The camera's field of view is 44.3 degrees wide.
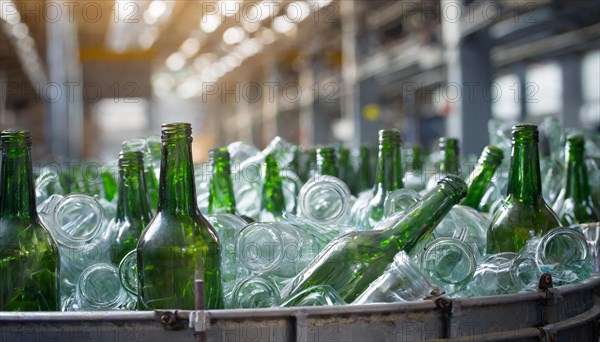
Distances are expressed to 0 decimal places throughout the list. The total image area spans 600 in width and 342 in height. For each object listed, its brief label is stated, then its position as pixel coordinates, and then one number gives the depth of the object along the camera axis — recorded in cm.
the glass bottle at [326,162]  159
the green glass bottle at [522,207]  117
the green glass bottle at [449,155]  174
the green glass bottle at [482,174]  143
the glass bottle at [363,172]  220
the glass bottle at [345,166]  215
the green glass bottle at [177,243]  93
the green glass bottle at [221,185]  140
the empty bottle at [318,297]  89
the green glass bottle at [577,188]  153
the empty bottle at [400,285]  85
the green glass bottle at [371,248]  101
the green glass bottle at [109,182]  167
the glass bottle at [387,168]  137
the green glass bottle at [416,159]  229
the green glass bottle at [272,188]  149
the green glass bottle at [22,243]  95
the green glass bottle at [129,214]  122
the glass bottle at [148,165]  146
